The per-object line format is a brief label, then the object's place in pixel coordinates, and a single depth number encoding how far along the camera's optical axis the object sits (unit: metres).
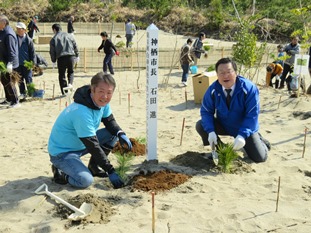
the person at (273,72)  9.69
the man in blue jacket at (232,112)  4.12
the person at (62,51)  8.05
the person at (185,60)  9.69
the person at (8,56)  6.84
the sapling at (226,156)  4.03
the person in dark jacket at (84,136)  3.55
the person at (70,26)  20.40
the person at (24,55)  7.74
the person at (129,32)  18.43
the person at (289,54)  9.74
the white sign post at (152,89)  4.09
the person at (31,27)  16.50
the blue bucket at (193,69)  11.62
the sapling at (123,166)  3.91
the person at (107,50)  10.80
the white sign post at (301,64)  7.41
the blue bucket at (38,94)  7.93
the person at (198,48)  11.80
